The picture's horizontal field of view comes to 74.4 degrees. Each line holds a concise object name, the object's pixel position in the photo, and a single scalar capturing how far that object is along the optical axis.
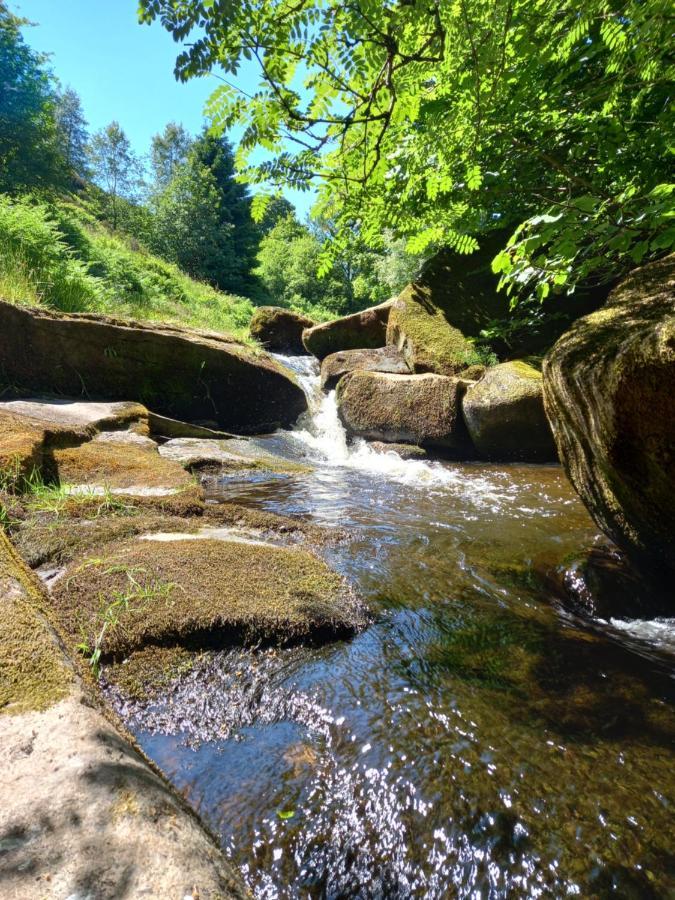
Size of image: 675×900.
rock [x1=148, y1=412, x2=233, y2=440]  6.89
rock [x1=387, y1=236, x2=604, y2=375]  8.66
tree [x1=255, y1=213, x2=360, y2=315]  33.91
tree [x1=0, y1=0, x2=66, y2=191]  18.78
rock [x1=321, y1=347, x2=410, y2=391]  10.19
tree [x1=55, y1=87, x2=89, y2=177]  48.44
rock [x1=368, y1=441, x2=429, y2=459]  7.96
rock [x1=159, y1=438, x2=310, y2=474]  6.11
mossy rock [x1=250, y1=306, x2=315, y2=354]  16.36
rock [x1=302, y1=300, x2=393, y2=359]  12.60
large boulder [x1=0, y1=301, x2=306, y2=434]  6.59
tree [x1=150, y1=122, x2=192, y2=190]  48.38
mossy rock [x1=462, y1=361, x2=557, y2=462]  6.80
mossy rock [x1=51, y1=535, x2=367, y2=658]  2.20
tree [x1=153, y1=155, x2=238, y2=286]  24.41
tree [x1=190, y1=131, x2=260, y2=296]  25.73
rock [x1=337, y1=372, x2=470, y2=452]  7.78
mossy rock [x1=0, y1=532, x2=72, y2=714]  0.96
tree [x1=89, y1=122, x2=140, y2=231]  39.81
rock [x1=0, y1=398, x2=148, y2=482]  3.75
